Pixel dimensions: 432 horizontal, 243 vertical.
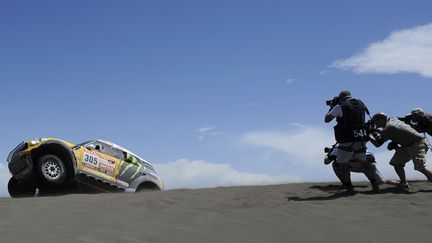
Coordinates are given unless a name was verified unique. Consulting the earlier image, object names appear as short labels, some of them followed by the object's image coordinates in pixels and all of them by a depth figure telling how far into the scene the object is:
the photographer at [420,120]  9.57
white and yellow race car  12.10
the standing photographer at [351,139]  8.77
